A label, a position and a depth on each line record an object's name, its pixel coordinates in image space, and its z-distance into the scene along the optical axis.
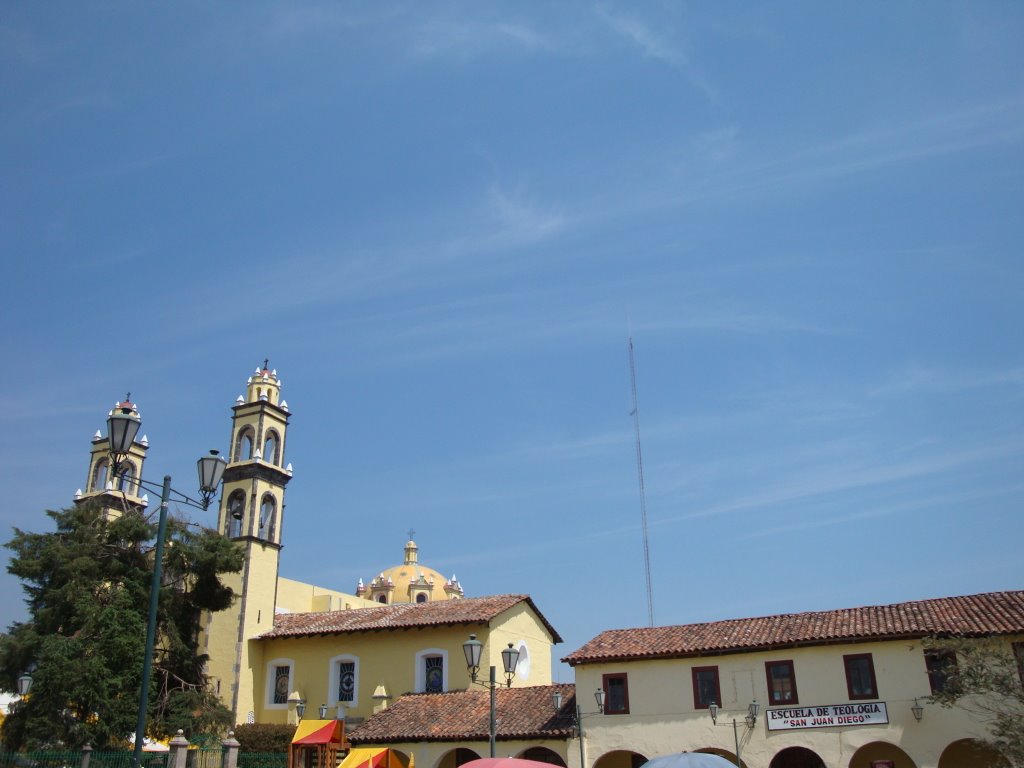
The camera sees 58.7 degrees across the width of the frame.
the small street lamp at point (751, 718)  23.53
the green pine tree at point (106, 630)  27.69
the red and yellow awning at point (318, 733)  28.38
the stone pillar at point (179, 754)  21.30
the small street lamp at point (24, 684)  24.97
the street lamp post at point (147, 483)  11.39
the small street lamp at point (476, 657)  17.72
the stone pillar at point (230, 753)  24.36
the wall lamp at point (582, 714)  24.59
